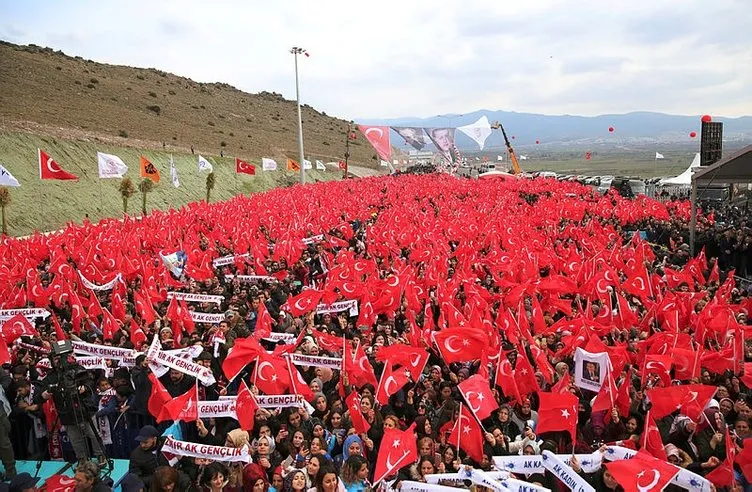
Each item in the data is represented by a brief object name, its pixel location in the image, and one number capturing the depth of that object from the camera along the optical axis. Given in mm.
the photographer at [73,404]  6004
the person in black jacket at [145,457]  5637
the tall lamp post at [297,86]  37438
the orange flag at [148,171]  24703
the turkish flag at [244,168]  31734
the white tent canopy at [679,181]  32781
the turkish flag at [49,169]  20734
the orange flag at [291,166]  39547
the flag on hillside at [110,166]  23359
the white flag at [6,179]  17644
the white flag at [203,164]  31191
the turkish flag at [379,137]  45312
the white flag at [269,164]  36269
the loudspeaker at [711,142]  27828
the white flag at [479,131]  48812
